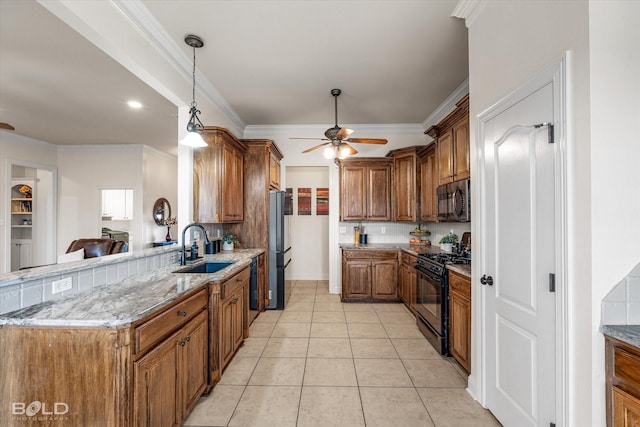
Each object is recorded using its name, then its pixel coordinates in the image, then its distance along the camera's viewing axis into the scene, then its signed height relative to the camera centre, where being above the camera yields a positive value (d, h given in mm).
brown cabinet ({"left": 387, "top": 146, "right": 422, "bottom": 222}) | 4363 +535
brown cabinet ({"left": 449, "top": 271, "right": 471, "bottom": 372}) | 2258 -884
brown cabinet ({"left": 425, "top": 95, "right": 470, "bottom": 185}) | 2782 +800
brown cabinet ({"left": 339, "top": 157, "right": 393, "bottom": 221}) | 4668 +466
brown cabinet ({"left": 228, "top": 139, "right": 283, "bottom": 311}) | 4016 +298
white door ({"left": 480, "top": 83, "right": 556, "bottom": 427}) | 1397 -262
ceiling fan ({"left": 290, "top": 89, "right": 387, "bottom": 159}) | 3313 +911
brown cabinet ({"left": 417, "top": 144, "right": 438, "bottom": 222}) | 3832 +486
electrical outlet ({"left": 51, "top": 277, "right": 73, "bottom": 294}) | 1518 -384
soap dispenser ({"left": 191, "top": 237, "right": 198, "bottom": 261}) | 2802 -361
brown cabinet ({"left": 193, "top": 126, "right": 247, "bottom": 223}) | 3170 +453
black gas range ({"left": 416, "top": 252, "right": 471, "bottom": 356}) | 2637 -823
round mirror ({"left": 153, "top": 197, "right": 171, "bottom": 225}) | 6223 +141
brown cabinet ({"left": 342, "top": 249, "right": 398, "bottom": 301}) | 4359 -930
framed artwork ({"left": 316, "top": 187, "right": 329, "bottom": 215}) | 6109 +342
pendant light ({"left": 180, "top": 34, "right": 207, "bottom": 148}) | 2418 +776
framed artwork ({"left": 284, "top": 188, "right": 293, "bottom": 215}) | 5434 +363
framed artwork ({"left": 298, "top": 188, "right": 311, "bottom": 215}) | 6102 +342
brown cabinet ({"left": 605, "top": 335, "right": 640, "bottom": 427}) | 1014 -642
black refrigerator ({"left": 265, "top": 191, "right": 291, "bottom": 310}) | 4051 -522
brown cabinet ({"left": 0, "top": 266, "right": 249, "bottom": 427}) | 1190 -683
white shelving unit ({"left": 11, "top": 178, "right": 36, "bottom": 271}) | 5539 -128
